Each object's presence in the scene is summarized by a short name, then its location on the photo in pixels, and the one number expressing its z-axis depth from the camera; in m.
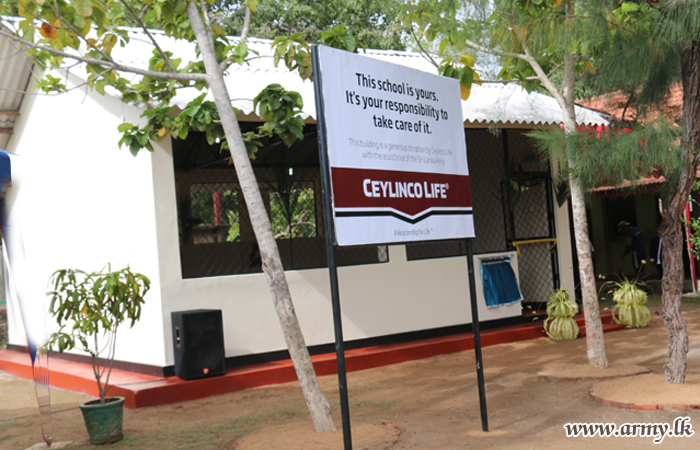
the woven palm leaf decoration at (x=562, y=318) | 8.08
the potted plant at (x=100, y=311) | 4.50
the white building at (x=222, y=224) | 6.45
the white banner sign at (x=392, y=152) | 3.27
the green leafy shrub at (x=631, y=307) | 8.66
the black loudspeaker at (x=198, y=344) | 5.97
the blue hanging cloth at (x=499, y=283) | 8.37
